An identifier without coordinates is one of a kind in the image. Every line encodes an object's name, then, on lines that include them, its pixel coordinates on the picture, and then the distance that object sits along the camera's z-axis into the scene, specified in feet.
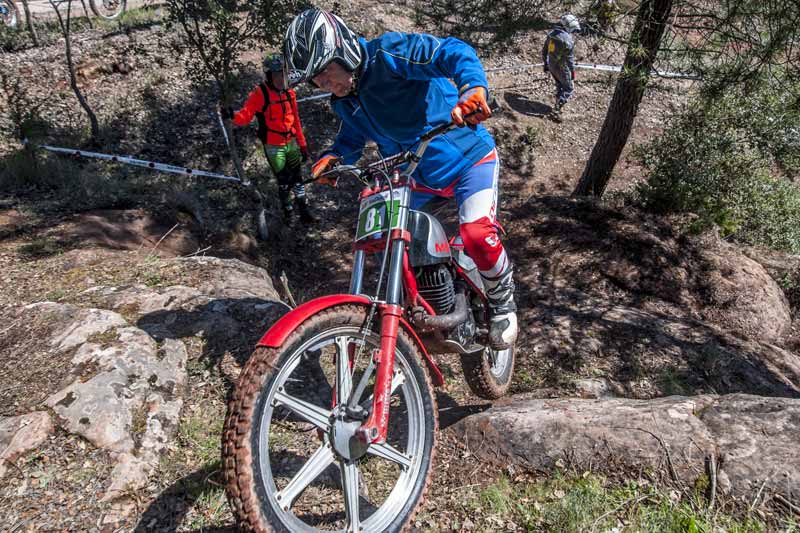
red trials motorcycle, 6.07
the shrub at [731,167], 24.94
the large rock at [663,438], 7.63
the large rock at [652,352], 14.14
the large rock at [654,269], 19.79
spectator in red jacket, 22.30
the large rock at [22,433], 7.92
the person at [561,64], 37.09
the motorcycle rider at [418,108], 8.00
